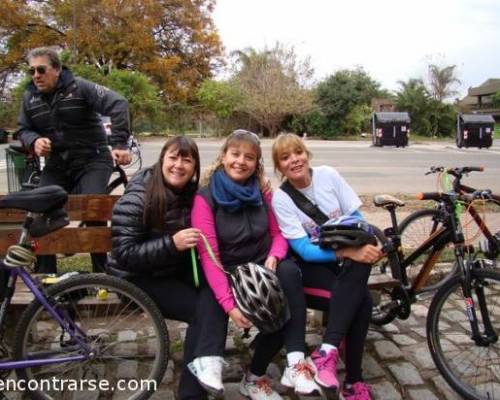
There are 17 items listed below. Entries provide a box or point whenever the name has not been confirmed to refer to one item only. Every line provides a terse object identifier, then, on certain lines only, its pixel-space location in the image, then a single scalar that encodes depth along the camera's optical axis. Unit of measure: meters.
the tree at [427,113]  40.09
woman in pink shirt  2.78
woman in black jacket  2.72
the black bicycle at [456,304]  2.89
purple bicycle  2.69
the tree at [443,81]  45.31
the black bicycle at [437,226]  4.16
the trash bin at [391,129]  25.34
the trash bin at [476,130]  24.22
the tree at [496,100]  61.79
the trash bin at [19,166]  6.55
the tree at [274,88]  34.62
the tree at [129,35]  33.38
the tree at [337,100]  36.34
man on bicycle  3.88
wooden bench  3.29
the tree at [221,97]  35.03
